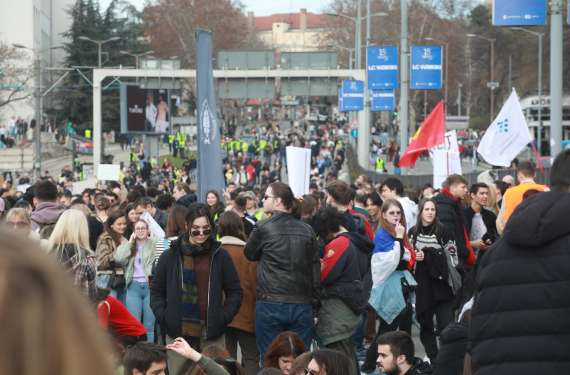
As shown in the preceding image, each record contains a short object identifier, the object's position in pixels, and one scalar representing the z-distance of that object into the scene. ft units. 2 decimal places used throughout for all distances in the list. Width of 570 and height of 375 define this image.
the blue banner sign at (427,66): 113.29
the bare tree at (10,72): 226.58
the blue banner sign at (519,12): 70.90
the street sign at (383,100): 144.36
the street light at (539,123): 198.29
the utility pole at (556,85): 73.61
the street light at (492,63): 283.12
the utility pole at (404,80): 115.14
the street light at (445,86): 290.81
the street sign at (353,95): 166.71
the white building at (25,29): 341.41
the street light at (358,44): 189.98
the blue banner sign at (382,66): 126.41
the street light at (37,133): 169.99
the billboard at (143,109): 194.29
